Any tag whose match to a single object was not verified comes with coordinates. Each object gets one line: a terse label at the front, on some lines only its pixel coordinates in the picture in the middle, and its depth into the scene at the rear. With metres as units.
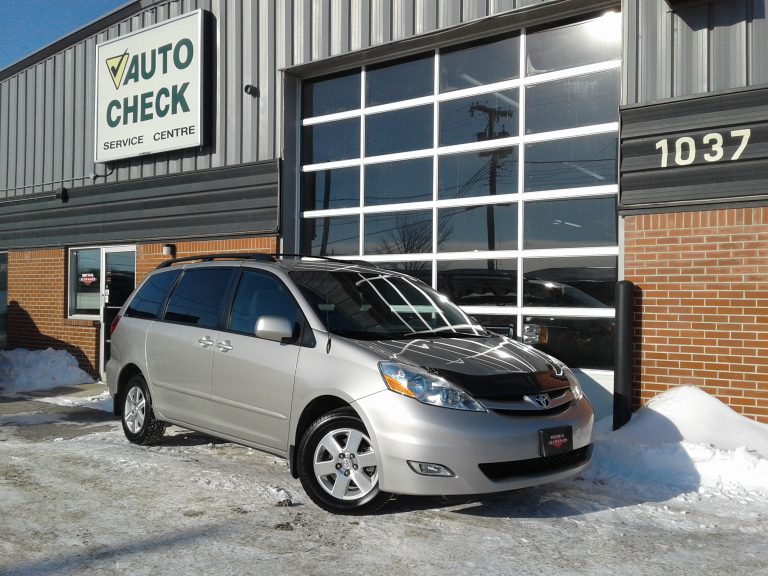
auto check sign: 11.02
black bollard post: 6.99
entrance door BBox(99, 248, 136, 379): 12.02
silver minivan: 4.56
